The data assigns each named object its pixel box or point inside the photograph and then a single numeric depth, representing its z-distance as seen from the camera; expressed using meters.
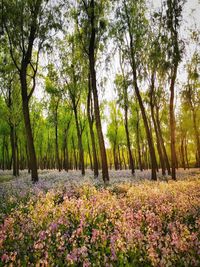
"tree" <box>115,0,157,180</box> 17.72
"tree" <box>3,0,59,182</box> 15.21
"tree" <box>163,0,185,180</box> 16.87
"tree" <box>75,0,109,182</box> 14.76
